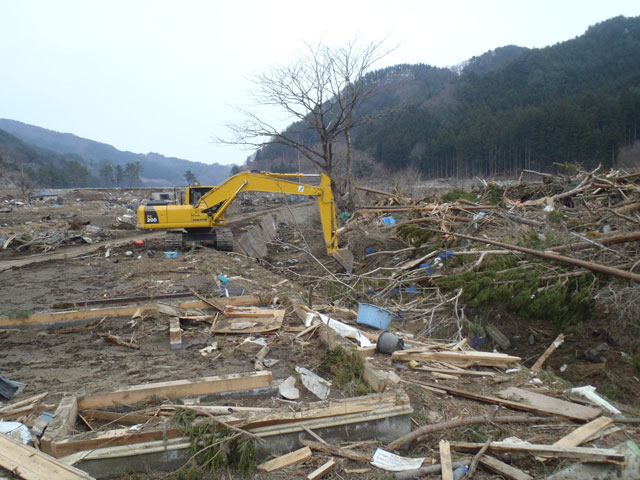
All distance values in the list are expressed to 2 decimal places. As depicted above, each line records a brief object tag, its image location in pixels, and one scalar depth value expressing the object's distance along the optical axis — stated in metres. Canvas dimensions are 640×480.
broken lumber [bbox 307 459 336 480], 3.10
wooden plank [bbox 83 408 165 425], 3.61
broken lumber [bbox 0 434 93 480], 2.77
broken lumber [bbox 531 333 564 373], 6.08
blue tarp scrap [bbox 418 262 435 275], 9.37
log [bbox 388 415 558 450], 3.52
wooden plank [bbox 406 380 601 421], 3.95
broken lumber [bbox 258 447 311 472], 3.23
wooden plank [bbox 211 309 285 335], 6.25
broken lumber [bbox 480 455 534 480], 3.09
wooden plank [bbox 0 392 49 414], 3.78
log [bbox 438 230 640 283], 6.13
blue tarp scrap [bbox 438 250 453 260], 9.31
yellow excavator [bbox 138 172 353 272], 11.39
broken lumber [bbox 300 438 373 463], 3.34
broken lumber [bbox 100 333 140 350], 5.79
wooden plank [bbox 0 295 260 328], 6.40
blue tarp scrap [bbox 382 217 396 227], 12.81
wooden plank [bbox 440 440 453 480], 3.09
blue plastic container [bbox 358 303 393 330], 6.64
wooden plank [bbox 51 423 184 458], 3.11
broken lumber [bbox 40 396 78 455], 3.18
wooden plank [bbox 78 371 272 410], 3.96
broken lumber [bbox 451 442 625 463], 3.18
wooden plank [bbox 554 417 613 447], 3.50
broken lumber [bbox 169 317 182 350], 5.80
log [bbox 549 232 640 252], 6.70
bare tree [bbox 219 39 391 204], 18.14
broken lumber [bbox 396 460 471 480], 3.12
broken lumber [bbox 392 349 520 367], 5.24
